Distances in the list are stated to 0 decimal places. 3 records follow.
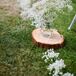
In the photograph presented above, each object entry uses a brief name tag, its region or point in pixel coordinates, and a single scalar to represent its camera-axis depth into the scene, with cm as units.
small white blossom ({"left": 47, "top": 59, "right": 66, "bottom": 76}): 223
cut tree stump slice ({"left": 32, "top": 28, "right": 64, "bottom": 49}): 328
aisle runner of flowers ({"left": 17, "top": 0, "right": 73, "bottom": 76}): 327
